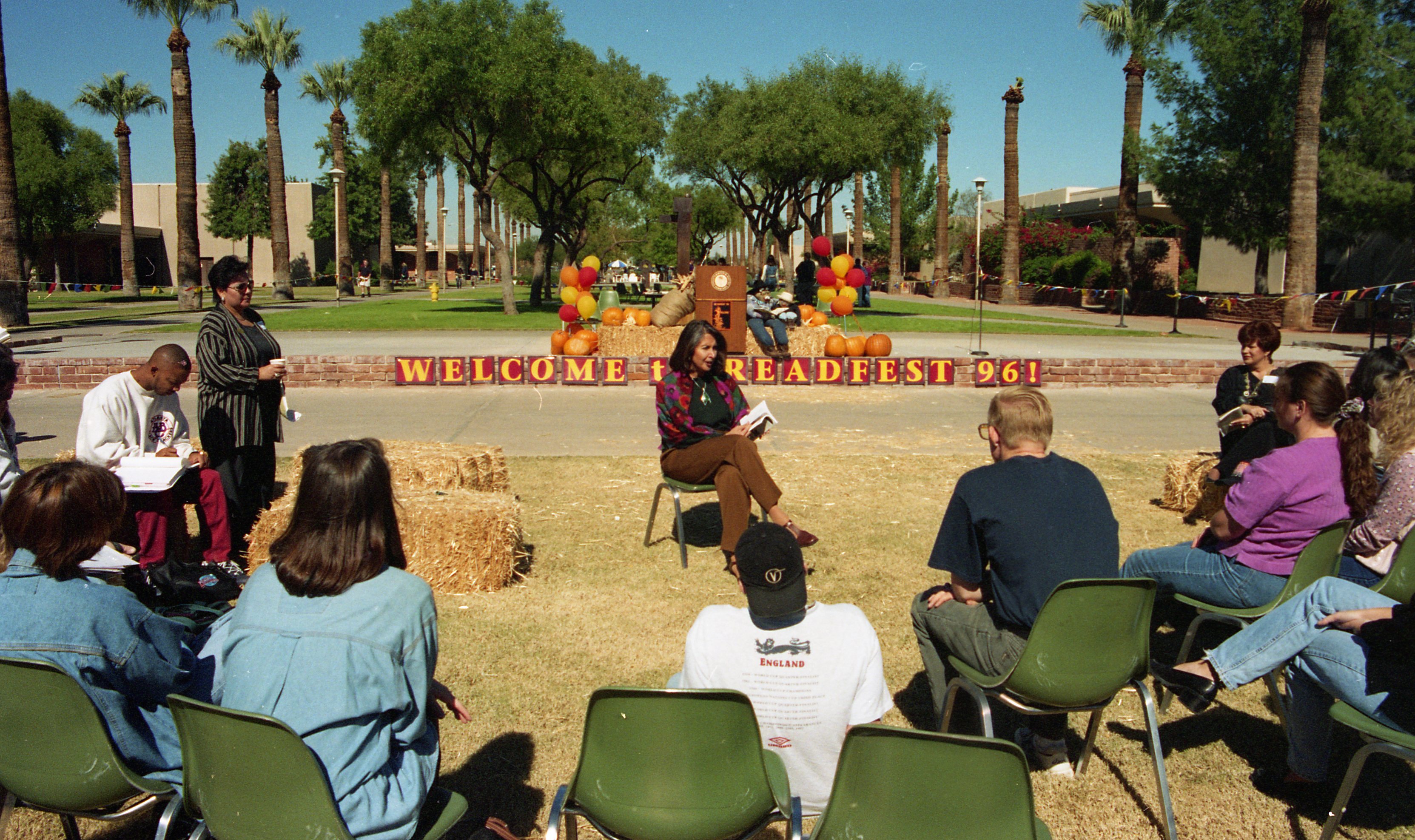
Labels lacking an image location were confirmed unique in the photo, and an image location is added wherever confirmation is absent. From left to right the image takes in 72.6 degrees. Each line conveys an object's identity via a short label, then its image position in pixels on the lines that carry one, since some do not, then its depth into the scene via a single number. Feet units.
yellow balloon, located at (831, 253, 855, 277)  62.18
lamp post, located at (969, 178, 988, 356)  57.98
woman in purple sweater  12.45
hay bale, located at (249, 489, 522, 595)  17.56
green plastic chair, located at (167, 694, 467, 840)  7.06
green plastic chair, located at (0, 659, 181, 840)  7.69
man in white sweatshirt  15.88
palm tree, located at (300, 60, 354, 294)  160.25
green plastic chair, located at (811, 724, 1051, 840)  6.77
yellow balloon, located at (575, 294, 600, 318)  58.44
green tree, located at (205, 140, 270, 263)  191.21
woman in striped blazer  17.62
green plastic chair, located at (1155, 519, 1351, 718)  11.98
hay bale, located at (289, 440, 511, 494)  20.89
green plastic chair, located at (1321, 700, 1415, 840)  9.14
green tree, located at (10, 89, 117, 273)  148.05
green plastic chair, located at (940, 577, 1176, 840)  9.79
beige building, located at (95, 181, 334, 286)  218.59
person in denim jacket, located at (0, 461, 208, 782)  8.19
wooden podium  51.78
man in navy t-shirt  10.45
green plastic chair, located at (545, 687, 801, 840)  7.33
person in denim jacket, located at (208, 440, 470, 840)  7.52
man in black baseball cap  8.61
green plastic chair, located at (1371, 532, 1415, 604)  11.48
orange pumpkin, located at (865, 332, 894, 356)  52.80
